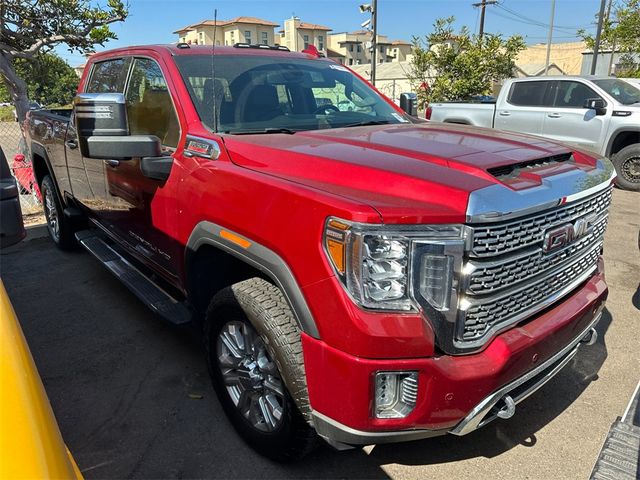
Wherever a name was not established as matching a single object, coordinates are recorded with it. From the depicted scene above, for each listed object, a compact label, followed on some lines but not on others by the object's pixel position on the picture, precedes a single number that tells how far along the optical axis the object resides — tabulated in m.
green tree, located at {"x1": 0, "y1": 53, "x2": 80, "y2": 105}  9.78
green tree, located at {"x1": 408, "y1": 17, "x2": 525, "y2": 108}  15.46
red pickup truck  1.85
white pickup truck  8.57
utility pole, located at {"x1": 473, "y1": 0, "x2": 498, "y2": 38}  30.83
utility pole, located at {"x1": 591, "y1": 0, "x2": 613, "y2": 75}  20.70
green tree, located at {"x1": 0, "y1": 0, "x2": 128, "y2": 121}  8.45
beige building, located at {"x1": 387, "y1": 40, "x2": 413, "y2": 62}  101.71
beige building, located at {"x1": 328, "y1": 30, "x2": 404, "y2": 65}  94.06
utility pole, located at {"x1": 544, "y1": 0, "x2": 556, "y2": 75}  36.46
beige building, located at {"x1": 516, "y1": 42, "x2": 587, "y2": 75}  61.78
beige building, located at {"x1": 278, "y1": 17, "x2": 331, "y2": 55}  51.31
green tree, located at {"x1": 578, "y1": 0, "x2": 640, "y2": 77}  18.88
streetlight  18.79
